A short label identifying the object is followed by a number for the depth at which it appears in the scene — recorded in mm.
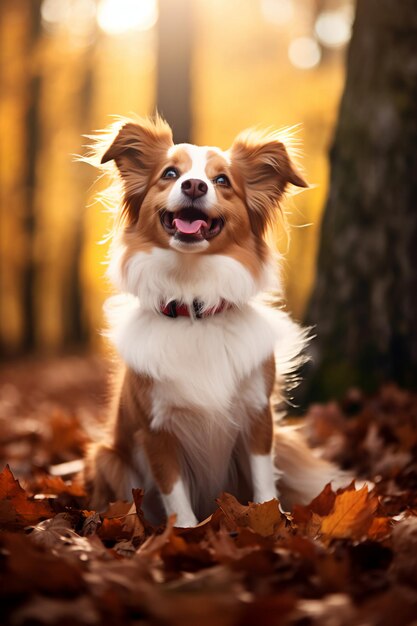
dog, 3400
